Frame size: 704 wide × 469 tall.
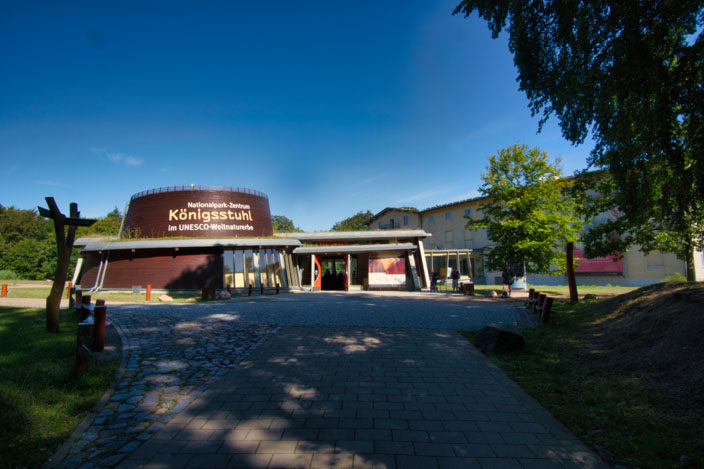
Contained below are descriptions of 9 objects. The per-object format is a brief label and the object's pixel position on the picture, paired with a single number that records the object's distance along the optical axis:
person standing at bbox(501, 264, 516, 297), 16.12
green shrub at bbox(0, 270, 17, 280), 31.46
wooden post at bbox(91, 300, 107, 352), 5.36
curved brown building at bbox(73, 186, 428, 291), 20.17
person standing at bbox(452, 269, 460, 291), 21.16
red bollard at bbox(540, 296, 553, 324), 8.52
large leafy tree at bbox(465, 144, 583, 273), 14.52
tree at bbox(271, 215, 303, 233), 71.32
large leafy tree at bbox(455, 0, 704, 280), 4.50
